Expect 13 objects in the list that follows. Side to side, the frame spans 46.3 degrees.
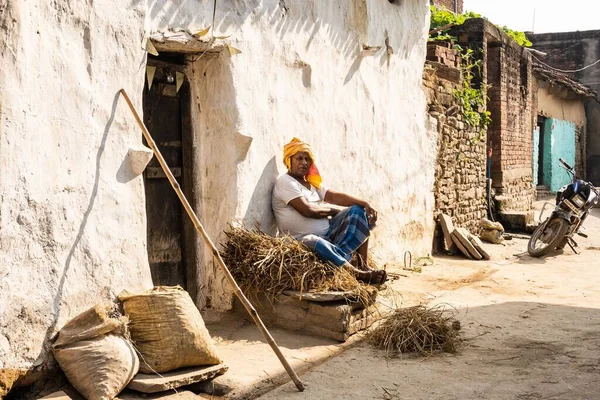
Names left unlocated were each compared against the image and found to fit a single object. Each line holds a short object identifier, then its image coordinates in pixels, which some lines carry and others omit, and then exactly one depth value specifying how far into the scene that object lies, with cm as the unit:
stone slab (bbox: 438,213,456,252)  896
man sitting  547
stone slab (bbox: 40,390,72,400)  344
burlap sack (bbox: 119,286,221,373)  386
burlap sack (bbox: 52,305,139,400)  354
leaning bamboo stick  383
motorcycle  909
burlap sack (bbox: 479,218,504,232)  1034
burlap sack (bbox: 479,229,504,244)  1028
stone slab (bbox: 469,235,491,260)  901
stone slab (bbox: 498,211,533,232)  1147
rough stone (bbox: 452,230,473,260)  899
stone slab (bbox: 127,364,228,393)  369
